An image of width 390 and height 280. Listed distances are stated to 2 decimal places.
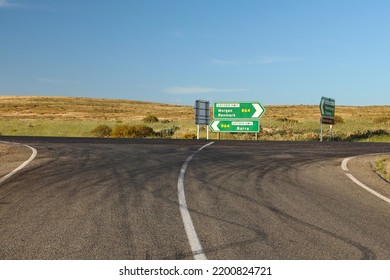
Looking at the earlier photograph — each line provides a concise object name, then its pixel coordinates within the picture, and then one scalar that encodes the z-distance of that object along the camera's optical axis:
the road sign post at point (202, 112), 33.31
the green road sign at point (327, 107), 34.06
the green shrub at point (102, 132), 44.81
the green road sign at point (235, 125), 33.44
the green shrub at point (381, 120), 64.06
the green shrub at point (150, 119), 76.06
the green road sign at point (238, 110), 33.25
